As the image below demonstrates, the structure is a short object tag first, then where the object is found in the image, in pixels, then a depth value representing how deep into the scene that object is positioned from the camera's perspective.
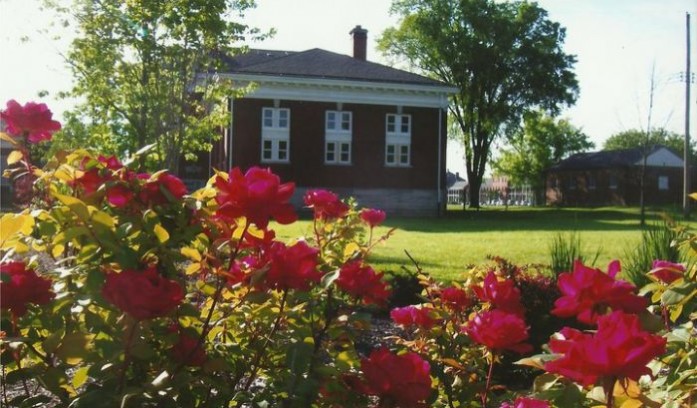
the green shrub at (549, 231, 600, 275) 5.96
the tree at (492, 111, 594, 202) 60.16
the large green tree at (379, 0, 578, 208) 26.98
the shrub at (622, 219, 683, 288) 6.12
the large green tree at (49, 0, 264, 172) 13.05
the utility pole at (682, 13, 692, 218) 19.43
